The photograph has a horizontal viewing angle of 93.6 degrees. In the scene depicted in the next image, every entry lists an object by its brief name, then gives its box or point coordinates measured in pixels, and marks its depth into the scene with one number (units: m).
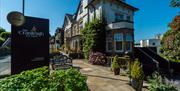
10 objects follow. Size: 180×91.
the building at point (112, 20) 10.52
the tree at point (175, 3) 8.32
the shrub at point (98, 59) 9.25
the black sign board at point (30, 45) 2.86
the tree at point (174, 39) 8.14
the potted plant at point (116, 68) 6.30
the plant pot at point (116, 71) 6.30
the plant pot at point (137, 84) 4.24
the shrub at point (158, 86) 3.40
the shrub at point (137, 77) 4.24
